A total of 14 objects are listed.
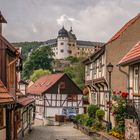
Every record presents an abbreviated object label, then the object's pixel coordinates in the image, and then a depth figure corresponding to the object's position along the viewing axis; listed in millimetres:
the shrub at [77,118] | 41656
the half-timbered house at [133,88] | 18812
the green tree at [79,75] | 86325
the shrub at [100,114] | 32938
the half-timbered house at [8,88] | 19234
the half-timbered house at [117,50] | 31078
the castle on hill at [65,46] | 181125
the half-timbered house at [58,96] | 55844
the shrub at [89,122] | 34203
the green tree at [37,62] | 117750
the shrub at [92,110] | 34969
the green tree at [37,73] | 101312
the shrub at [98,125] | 31294
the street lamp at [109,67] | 25134
